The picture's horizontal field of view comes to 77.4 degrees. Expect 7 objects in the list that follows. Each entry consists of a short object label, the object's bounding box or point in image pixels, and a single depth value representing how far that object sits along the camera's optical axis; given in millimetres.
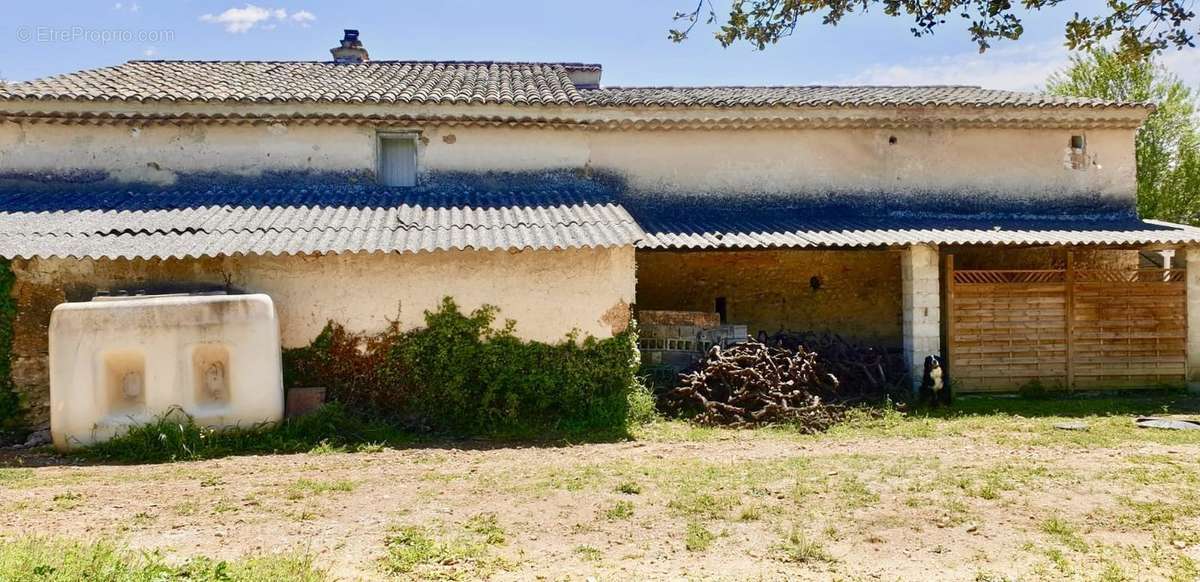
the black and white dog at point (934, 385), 10165
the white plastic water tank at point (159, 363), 7609
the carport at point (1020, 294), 10562
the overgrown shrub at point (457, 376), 8828
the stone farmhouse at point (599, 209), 8867
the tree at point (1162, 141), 22359
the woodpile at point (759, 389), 9164
